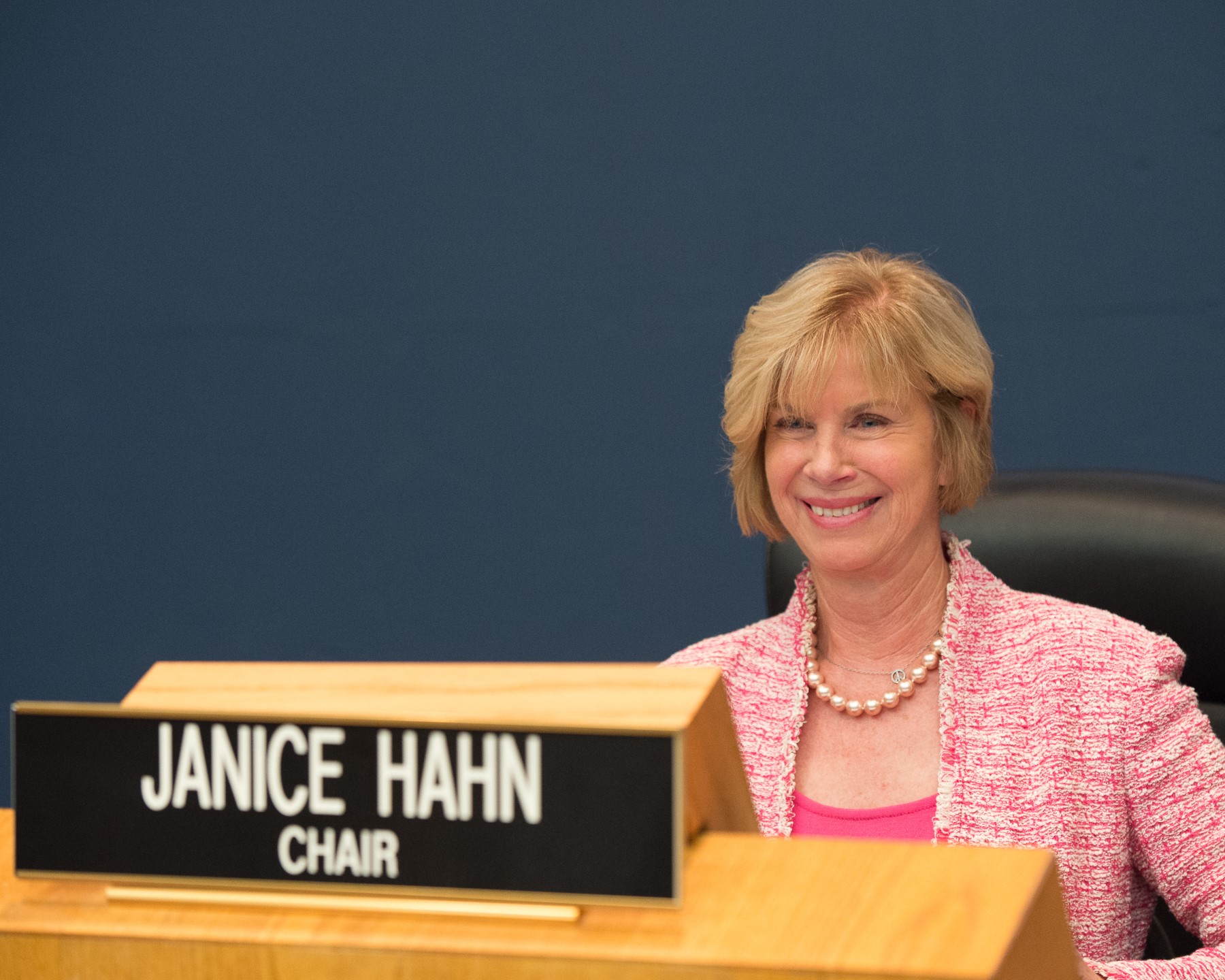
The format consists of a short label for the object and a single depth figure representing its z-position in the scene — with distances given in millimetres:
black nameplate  3369
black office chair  5295
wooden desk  3110
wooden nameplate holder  3179
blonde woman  5192
